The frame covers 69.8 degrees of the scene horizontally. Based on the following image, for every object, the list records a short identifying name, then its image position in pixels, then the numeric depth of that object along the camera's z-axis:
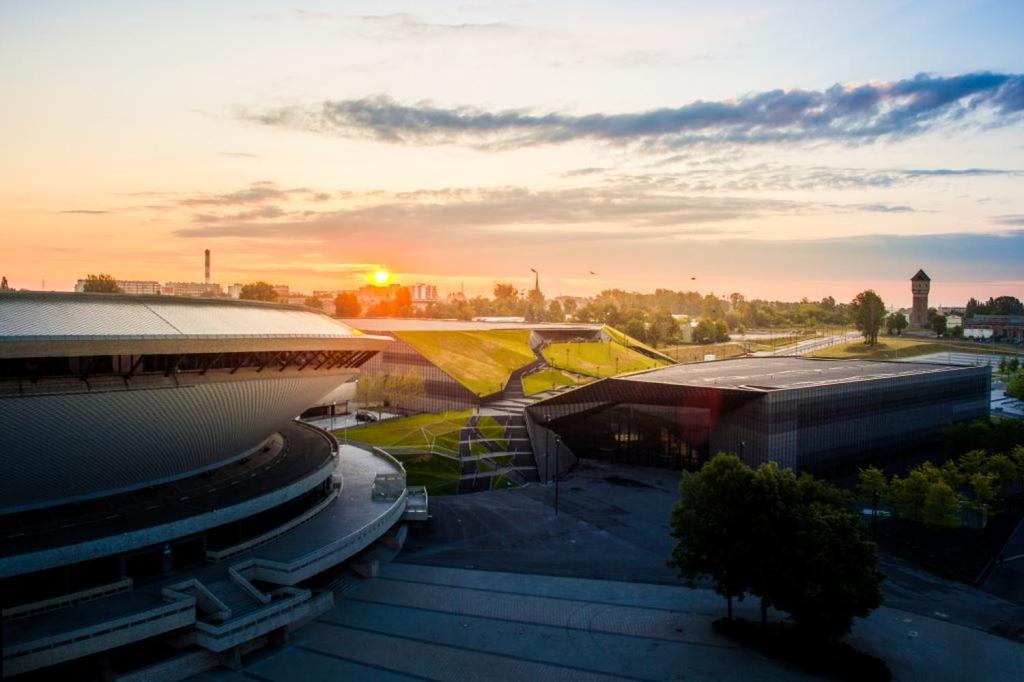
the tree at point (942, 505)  51.34
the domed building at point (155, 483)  31.47
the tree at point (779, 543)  31.89
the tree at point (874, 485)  54.03
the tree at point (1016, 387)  99.81
